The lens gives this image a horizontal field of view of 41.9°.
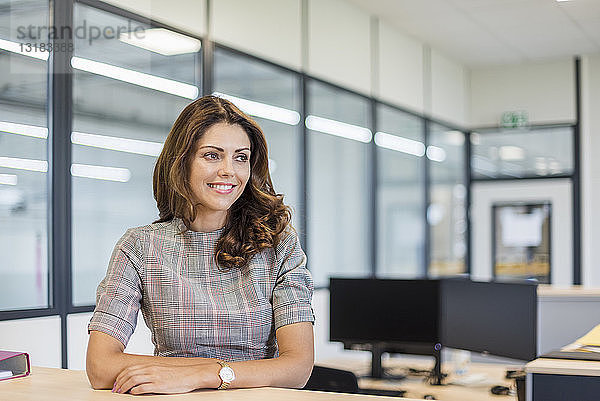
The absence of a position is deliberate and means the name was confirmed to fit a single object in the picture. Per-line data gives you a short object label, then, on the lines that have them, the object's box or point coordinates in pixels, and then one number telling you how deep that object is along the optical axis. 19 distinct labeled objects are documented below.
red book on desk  1.87
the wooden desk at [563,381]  1.81
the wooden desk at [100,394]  1.56
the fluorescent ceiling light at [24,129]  2.98
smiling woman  1.83
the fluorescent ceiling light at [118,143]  3.29
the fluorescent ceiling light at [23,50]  3.01
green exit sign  7.32
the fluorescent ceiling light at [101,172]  3.27
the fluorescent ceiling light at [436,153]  6.70
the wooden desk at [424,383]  3.33
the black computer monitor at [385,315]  3.69
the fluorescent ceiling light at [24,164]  2.98
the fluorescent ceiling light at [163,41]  3.60
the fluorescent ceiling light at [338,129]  5.00
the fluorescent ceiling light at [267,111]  4.30
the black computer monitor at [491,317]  3.26
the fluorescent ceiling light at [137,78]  3.33
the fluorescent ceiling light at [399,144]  5.88
